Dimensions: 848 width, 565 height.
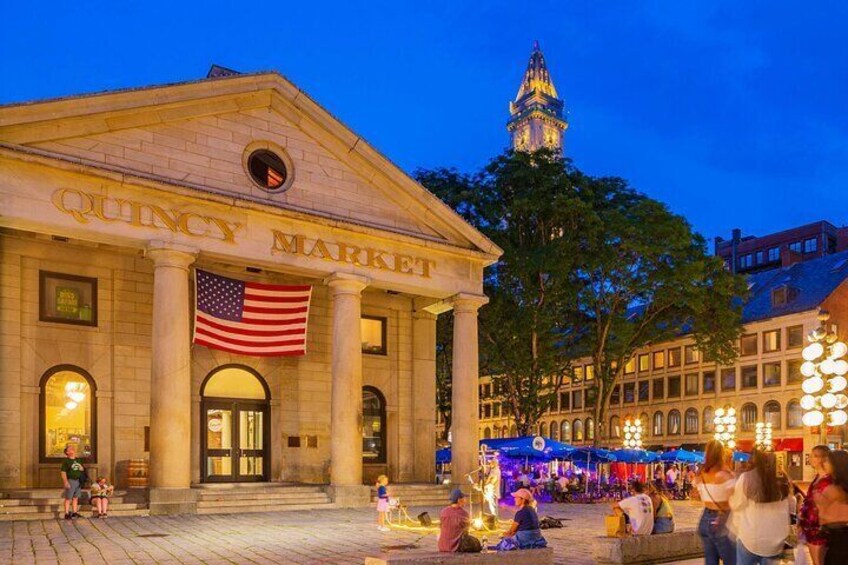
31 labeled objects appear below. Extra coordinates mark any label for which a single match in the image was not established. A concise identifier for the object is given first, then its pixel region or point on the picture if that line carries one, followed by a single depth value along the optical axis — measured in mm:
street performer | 22386
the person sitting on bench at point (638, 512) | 14938
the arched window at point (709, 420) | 66688
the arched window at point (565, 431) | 80856
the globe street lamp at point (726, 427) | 41312
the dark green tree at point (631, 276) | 39188
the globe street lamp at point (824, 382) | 15812
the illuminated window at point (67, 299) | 24938
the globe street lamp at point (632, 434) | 48688
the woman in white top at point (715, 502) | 10180
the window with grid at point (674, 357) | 70875
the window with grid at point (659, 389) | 71988
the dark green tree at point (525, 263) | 37938
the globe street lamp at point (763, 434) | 46819
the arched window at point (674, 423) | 69875
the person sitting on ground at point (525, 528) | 13320
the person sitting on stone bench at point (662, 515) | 15547
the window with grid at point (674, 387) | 70438
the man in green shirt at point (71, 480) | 20328
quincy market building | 22656
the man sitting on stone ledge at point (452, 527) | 12961
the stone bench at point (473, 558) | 11539
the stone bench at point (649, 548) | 14164
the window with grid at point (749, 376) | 64750
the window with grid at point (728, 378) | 66375
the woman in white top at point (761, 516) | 8914
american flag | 24578
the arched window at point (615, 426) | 75312
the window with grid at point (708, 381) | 67588
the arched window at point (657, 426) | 71750
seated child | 20909
